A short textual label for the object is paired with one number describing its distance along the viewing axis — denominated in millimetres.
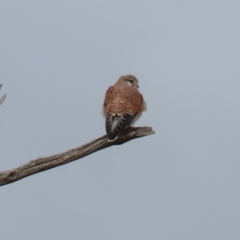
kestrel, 19766
